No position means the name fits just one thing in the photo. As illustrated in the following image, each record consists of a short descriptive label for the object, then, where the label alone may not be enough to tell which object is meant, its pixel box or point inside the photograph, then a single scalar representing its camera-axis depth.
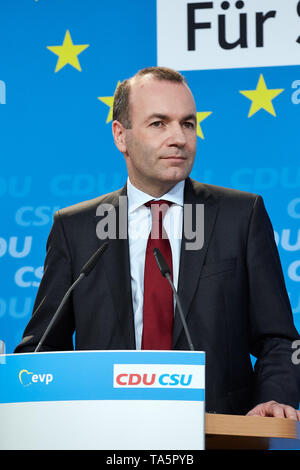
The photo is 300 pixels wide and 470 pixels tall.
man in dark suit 3.48
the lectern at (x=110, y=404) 2.97
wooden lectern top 3.02
